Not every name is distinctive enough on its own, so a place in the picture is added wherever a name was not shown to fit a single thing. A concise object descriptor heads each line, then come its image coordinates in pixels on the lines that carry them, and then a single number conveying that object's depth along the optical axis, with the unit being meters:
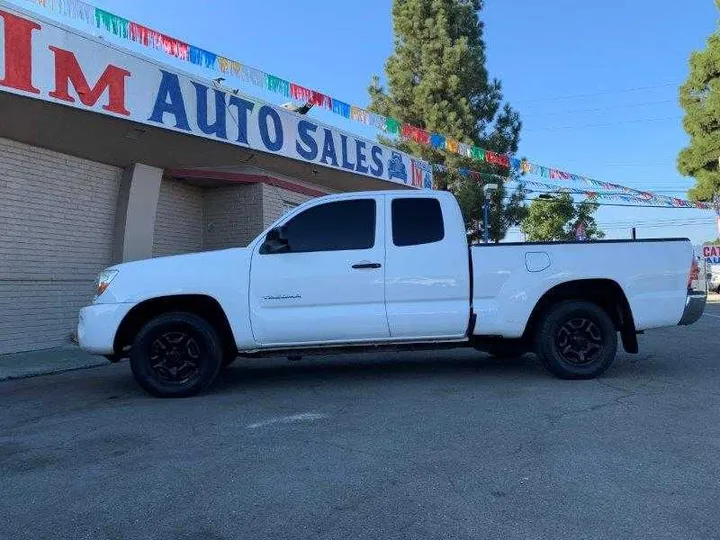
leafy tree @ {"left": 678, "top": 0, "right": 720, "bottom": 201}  29.69
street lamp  23.92
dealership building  8.74
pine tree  26.39
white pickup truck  6.23
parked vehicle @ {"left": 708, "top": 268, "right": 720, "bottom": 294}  27.02
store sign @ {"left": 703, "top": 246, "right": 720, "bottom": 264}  28.11
